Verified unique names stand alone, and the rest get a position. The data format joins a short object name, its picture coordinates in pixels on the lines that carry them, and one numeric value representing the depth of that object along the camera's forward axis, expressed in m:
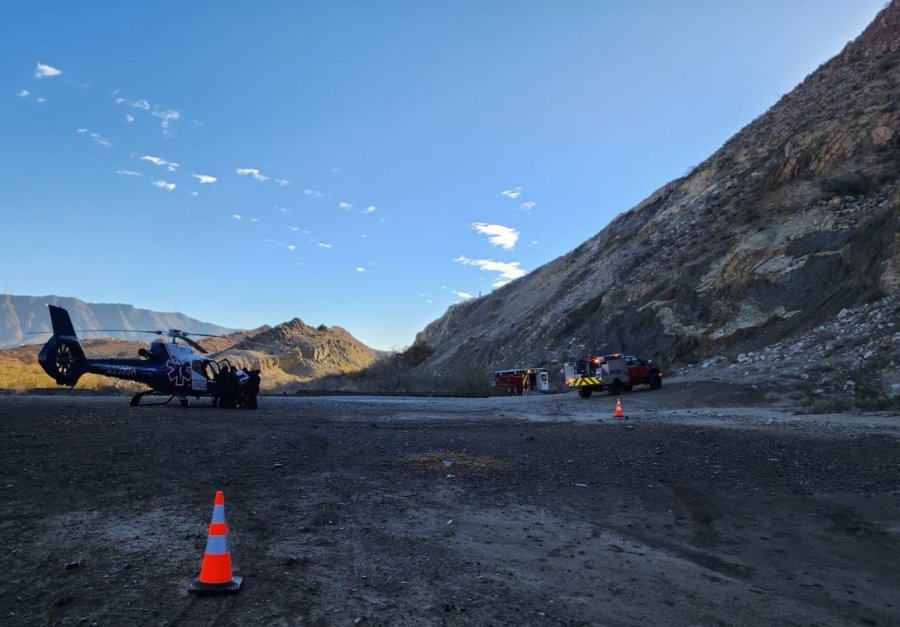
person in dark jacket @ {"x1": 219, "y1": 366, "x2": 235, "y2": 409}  22.72
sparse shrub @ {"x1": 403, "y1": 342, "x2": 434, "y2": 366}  74.38
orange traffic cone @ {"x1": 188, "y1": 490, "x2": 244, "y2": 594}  4.54
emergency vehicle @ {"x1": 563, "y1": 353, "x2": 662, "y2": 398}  27.38
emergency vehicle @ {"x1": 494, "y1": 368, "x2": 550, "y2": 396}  36.91
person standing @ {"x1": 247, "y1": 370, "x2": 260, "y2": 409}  22.95
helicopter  22.23
